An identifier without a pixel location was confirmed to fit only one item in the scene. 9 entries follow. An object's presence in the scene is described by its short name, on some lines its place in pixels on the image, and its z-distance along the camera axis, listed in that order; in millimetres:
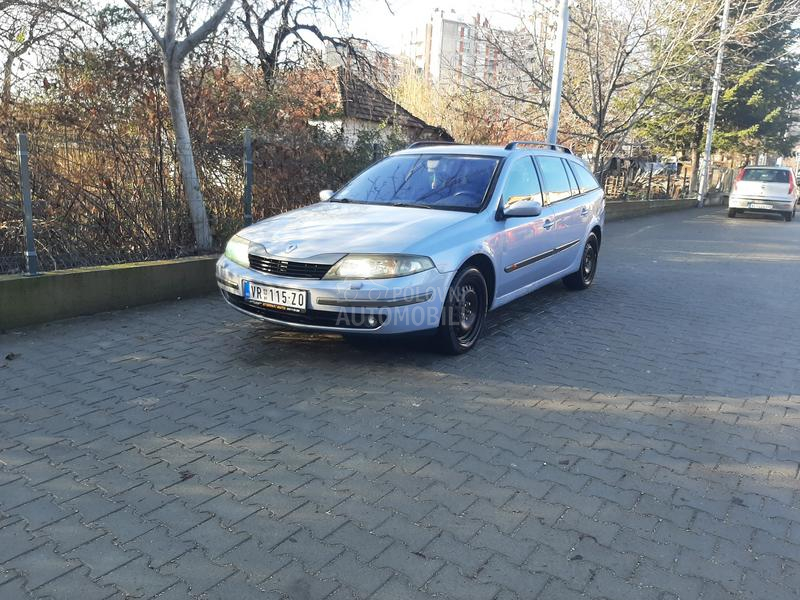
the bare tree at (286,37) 13007
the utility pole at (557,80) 13473
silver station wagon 4684
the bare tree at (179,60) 7234
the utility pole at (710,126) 19109
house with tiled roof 9521
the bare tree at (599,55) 17406
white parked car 21781
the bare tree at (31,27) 8391
